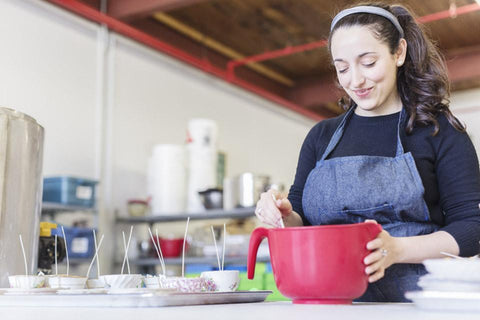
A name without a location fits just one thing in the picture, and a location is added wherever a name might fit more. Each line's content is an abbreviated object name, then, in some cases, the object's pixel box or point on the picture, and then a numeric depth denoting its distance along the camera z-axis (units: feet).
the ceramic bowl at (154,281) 4.20
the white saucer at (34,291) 4.13
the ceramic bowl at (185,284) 3.99
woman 4.90
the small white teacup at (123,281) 4.25
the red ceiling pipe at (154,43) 15.46
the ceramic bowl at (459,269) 2.96
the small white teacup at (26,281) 4.35
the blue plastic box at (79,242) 13.47
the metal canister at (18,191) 5.05
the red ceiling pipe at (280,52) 17.29
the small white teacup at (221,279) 4.31
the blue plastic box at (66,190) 13.62
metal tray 3.34
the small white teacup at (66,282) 4.44
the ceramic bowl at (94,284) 4.54
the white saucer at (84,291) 3.77
